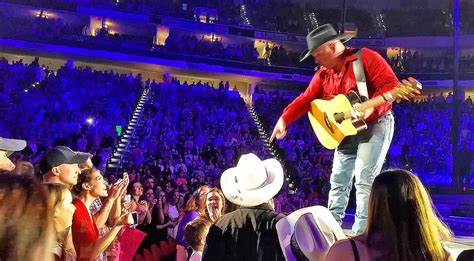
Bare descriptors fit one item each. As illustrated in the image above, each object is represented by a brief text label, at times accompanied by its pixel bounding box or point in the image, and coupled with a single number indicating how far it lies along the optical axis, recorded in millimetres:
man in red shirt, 3771
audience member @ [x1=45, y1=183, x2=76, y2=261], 2357
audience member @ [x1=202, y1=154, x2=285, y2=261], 2645
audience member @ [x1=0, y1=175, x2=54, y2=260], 1490
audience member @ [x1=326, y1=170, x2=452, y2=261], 1837
